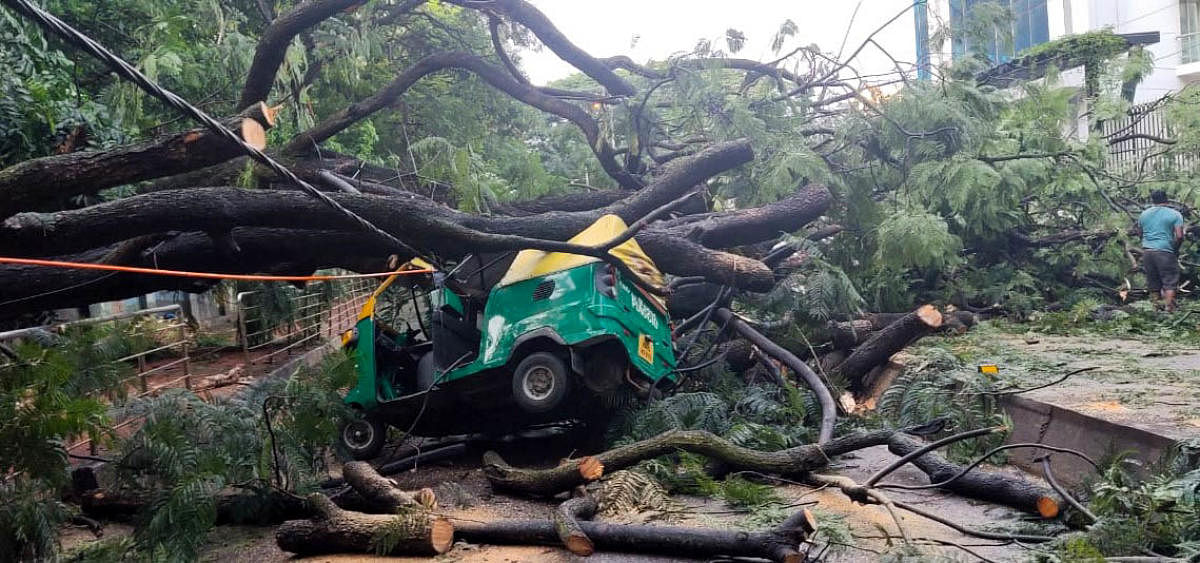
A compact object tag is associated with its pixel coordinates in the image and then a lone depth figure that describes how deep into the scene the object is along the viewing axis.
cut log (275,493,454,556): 4.65
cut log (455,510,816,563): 3.93
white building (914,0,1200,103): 22.84
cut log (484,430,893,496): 5.55
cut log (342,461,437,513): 5.07
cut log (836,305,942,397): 7.76
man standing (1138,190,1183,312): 10.43
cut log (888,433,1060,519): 4.50
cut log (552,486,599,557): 4.45
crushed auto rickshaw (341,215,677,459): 6.45
